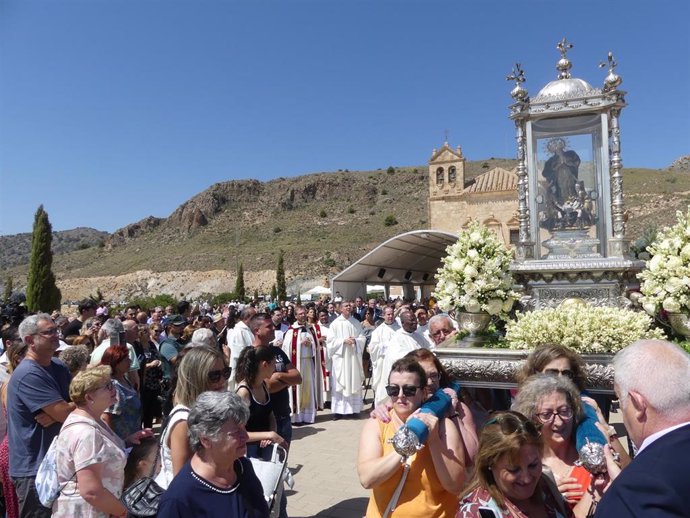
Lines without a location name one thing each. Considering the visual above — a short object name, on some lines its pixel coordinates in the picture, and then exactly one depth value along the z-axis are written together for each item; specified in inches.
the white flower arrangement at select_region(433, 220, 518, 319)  205.2
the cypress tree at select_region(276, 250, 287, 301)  1529.3
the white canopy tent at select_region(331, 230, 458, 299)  752.3
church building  1446.9
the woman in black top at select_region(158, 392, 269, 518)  95.6
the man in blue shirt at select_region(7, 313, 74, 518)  159.0
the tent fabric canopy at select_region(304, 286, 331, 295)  1198.3
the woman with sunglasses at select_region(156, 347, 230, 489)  121.9
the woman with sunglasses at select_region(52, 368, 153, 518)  118.2
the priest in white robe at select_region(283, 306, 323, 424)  367.6
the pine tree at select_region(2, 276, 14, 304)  1550.9
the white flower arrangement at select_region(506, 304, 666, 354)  173.2
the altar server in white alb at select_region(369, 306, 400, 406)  375.8
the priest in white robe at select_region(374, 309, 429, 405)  320.8
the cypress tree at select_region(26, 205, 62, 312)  928.3
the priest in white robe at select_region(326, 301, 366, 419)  392.8
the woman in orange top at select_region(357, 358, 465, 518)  108.2
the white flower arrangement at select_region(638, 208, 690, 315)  178.7
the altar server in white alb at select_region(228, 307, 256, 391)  350.0
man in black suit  63.2
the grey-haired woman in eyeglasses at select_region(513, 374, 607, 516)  106.0
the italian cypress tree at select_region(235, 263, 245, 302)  1689.2
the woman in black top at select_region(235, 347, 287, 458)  169.0
